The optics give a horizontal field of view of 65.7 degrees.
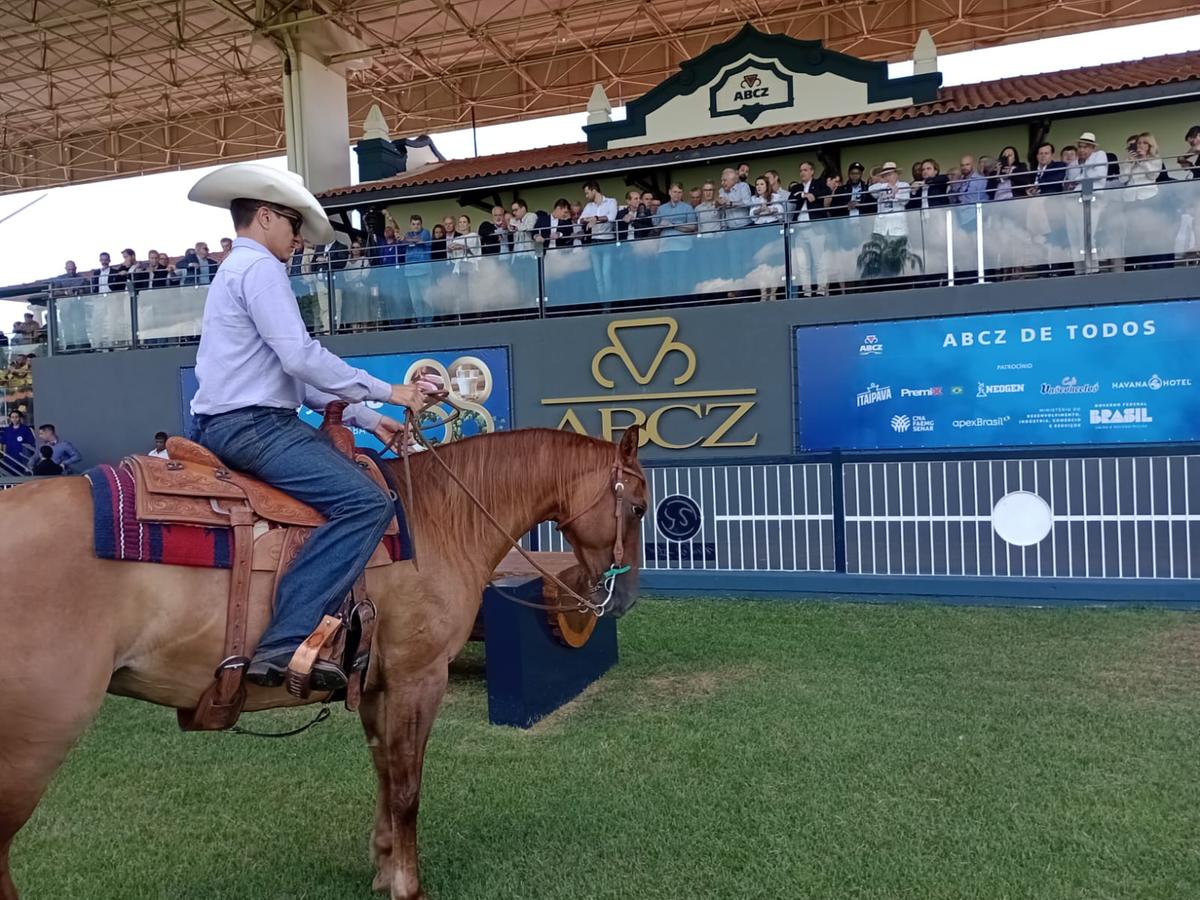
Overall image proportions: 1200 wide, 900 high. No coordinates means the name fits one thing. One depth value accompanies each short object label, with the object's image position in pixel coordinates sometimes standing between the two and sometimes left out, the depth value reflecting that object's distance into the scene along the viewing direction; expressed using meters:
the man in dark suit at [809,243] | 12.84
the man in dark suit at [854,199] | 12.53
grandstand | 8.64
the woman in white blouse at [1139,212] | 11.29
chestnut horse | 2.82
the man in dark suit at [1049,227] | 11.78
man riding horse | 3.26
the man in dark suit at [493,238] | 14.48
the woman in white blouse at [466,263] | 14.59
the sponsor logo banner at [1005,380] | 11.44
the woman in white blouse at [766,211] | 12.99
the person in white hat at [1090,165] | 11.67
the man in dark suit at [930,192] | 12.19
